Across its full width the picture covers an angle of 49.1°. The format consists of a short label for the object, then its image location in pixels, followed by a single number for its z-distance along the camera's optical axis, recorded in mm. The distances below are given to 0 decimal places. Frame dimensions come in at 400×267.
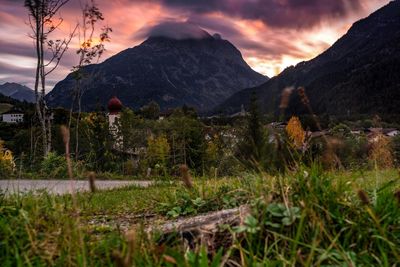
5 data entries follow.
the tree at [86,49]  26531
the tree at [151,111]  138625
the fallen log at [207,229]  3053
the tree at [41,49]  25000
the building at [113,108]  56688
